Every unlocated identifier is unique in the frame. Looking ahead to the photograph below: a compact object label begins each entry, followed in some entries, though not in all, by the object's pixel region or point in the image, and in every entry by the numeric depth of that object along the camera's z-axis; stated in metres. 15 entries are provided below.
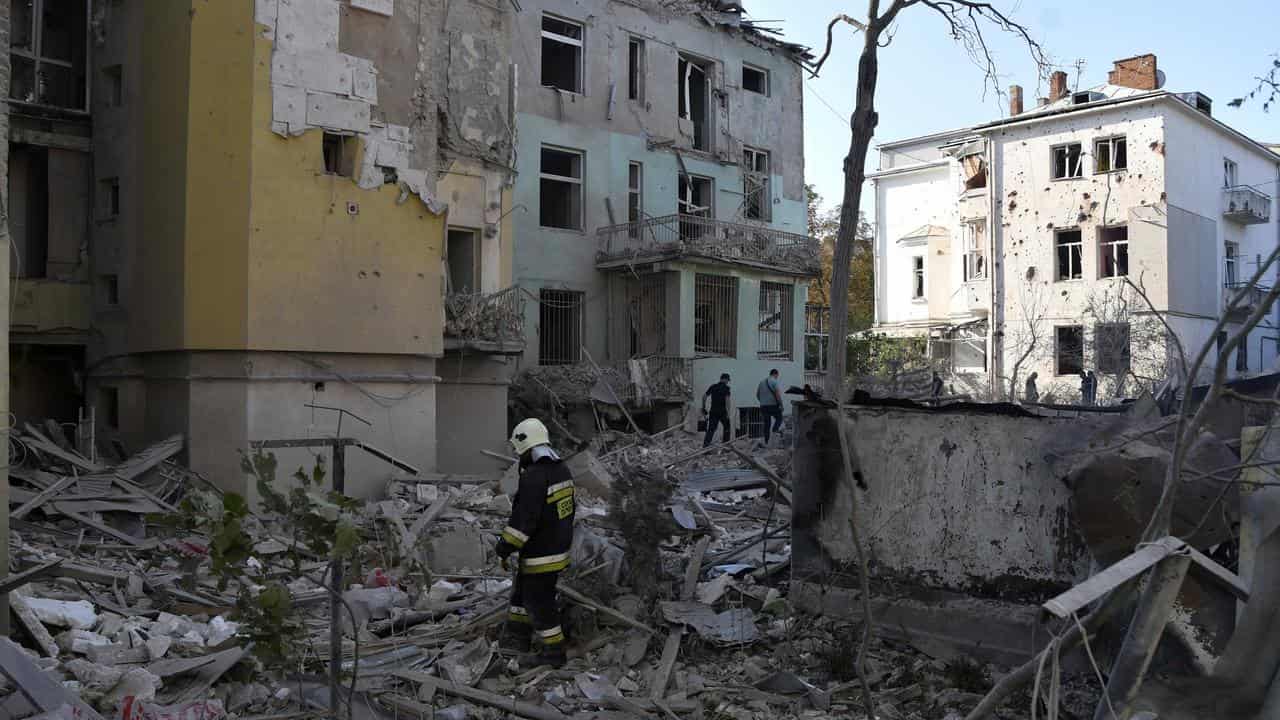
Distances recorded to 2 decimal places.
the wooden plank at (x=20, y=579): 6.45
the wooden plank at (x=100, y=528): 11.31
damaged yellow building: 15.02
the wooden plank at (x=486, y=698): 6.23
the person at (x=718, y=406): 22.30
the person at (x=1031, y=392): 17.78
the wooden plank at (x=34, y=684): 5.35
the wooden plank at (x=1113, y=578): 3.24
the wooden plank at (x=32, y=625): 7.00
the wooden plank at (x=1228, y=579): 3.83
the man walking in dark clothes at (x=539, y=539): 7.25
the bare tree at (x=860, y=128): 10.30
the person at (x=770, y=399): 23.14
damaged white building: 32.16
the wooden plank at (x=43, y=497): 11.12
